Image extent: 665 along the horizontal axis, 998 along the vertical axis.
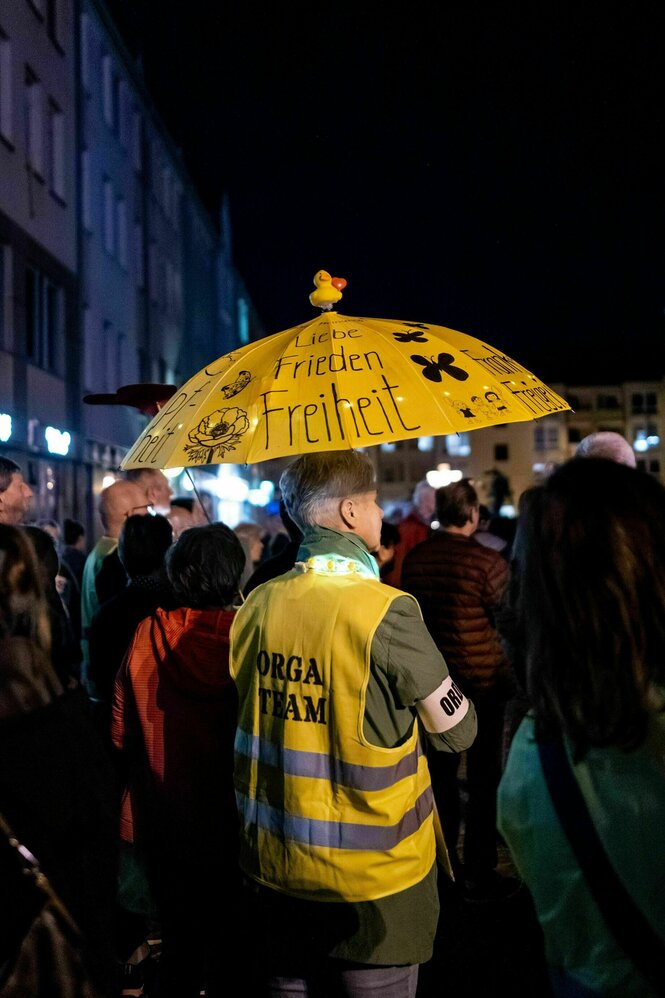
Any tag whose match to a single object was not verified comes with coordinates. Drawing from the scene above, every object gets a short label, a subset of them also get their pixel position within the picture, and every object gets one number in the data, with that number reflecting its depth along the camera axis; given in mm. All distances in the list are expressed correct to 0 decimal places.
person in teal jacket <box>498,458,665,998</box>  1773
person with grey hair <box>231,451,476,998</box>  2678
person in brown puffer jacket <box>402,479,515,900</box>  5289
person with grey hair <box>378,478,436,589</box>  7707
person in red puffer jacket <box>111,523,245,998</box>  3490
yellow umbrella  3316
